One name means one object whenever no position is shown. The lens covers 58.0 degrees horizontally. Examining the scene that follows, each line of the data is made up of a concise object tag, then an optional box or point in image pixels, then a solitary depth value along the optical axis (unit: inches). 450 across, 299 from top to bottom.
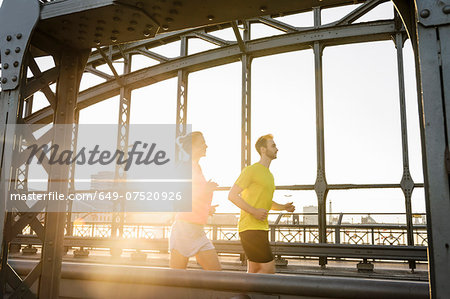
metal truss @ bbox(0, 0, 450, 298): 78.9
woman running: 140.9
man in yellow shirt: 143.2
